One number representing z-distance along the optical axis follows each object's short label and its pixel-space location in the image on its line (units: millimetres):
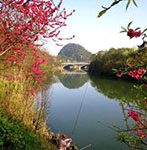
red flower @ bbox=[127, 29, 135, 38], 1410
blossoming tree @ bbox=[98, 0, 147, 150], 1073
